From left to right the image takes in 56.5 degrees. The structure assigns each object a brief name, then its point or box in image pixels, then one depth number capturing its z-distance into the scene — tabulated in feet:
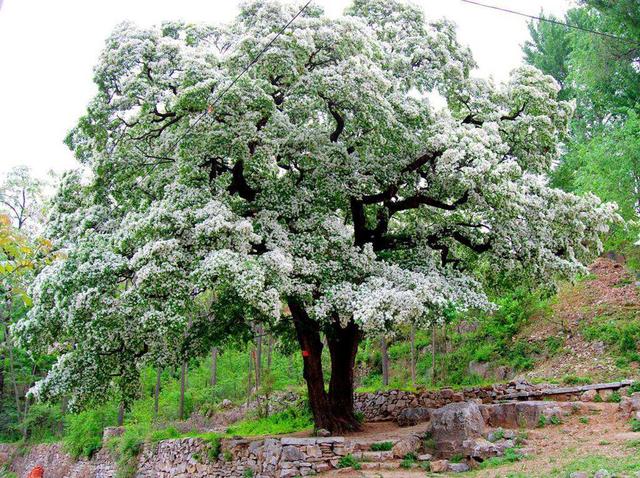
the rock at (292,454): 35.29
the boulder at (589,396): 39.73
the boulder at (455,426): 34.94
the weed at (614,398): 38.78
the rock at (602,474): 23.97
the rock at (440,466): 31.96
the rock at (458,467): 31.42
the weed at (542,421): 36.10
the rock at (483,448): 32.71
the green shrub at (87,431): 68.69
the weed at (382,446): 35.53
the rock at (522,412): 36.52
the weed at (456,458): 33.14
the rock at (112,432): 67.00
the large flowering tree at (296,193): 33.12
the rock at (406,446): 35.09
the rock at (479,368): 62.47
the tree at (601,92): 53.21
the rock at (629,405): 34.60
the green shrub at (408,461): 33.62
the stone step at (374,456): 34.50
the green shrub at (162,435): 54.65
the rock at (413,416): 45.57
